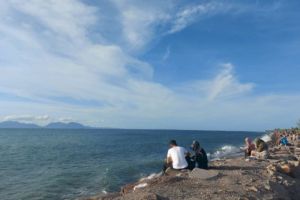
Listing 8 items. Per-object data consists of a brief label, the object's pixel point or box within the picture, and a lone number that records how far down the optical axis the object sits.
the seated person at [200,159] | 8.28
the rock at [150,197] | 5.32
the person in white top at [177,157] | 7.75
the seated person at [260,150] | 10.67
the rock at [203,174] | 6.96
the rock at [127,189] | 7.09
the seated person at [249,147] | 11.45
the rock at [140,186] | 6.70
